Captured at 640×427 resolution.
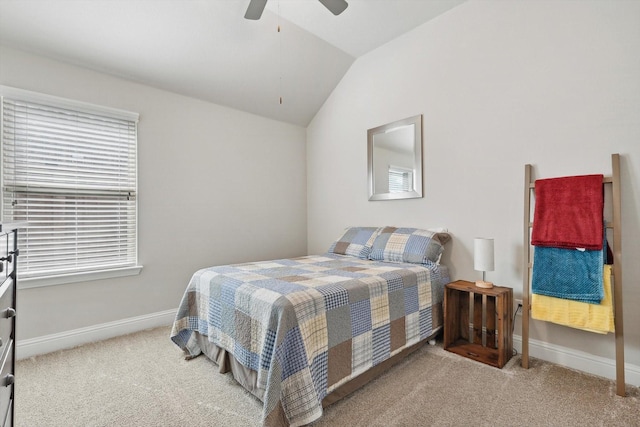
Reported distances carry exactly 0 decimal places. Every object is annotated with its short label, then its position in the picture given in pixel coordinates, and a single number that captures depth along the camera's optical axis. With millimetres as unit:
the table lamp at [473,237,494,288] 2312
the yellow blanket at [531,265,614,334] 1871
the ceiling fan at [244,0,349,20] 1986
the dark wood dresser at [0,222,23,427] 974
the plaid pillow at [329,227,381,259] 3018
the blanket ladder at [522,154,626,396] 1820
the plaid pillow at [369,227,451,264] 2598
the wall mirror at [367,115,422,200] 3049
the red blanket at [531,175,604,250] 1928
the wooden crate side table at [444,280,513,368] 2146
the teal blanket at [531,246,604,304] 1895
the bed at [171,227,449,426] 1479
